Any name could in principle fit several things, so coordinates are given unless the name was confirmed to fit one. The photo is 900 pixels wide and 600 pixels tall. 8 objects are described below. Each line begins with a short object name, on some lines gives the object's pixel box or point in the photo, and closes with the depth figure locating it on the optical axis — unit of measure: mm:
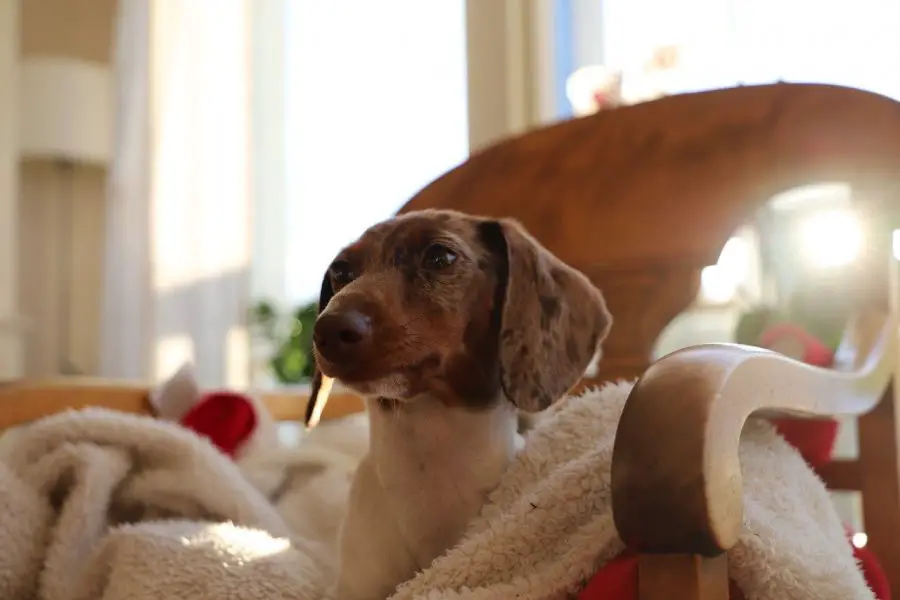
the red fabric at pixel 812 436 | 875
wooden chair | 839
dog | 618
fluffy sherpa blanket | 472
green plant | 2279
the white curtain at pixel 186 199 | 2363
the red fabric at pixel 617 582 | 404
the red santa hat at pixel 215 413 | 1184
